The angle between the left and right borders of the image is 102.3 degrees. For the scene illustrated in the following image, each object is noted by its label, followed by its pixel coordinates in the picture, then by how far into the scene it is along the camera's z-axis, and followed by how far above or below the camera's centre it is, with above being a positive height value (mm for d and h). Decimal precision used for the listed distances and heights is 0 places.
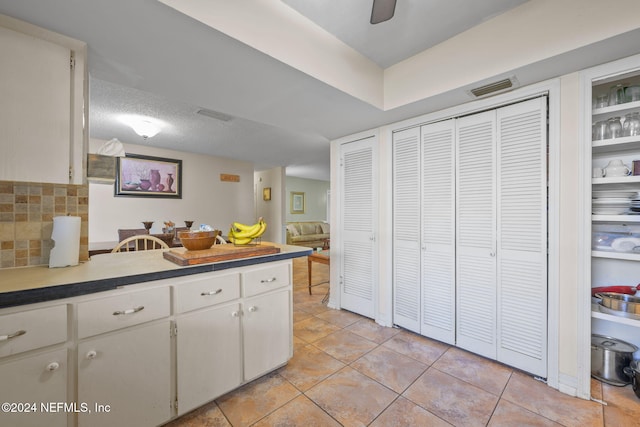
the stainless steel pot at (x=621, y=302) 1554 -547
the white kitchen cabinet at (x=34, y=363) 967 -599
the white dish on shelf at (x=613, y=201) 1643 +80
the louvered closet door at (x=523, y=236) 1776 -163
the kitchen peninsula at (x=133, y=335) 1014 -603
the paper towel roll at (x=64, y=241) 1364 -161
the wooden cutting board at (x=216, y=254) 1449 -261
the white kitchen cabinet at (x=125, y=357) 1132 -689
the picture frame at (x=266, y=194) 7426 +525
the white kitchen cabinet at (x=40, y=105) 1188 +517
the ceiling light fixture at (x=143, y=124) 3246 +1122
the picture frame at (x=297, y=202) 8914 +342
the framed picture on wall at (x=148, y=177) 4355 +613
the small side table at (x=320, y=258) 3462 -628
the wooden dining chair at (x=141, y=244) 2259 -395
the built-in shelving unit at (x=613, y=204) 1538 +59
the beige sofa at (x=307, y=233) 7742 -681
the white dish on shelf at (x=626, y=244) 1612 -195
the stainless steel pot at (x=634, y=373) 1575 -1007
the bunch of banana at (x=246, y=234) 1892 -164
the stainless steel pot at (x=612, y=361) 1690 -976
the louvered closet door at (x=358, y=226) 2791 -158
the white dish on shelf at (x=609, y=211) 1717 +17
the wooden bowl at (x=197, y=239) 1665 -182
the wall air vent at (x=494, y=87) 1768 +898
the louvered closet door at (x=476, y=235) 2006 -177
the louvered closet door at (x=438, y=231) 2225 -167
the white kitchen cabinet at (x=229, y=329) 1407 -726
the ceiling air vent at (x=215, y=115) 3021 +1176
